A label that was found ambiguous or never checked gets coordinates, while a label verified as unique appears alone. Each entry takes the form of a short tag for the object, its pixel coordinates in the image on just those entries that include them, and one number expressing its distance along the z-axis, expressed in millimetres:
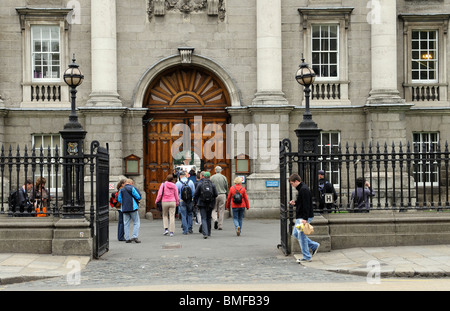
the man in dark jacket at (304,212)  15055
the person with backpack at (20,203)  16438
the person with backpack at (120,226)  20188
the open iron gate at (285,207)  16359
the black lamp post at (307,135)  16438
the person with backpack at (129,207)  19516
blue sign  26531
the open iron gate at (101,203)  16469
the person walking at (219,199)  22953
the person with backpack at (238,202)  21172
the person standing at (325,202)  16516
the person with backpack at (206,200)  20594
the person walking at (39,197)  16234
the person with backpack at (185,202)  21406
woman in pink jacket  20859
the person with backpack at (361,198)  16594
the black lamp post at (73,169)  16297
